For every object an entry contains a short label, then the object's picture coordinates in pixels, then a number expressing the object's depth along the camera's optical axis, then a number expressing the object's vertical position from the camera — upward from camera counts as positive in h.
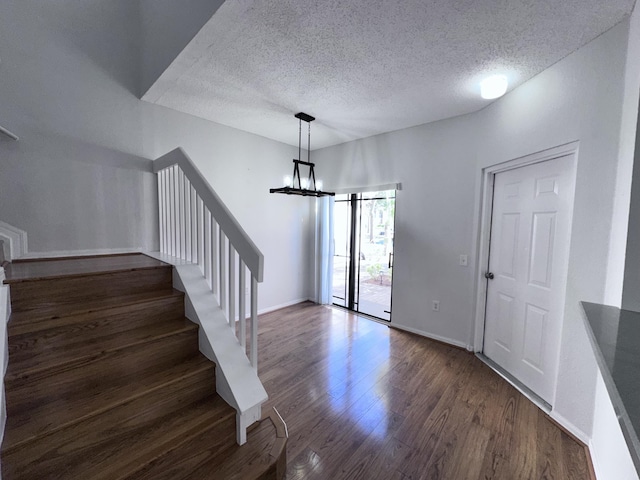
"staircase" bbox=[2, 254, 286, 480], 1.15 -0.88
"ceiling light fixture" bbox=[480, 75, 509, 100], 2.21 +1.19
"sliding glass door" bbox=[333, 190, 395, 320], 3.99 -0.35
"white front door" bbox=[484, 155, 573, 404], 2.08 -0.35
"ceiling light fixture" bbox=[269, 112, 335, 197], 2.90 +0.45
